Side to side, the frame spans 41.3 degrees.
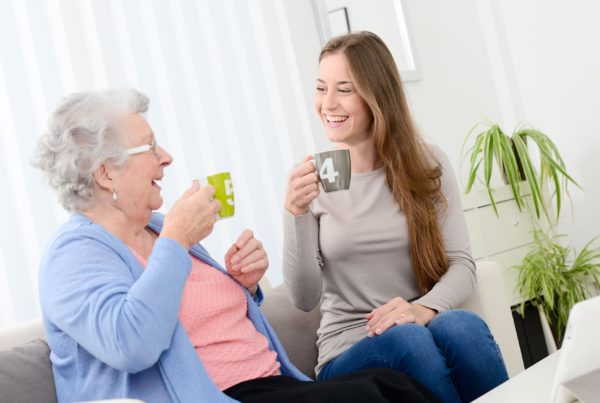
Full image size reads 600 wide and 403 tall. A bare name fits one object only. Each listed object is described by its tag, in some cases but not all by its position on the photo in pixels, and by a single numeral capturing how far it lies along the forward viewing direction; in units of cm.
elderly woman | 145
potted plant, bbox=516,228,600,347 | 374
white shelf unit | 359
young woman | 185
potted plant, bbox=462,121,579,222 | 386
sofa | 219
